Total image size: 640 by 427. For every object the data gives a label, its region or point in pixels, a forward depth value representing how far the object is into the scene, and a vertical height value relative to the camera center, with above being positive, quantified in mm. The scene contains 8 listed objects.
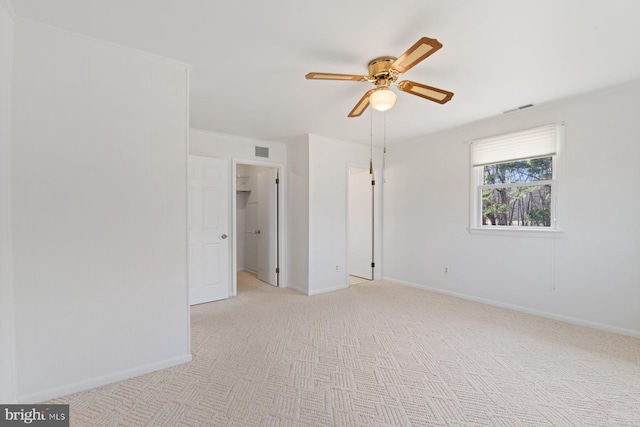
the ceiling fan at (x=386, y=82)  2008 +991
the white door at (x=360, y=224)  5168 -247
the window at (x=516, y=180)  3229 +409
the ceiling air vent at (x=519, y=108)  3186 +1233
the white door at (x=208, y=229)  3836 -271
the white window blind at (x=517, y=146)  3190 +832
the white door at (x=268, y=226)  4715 -282
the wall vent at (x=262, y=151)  4456 +967
